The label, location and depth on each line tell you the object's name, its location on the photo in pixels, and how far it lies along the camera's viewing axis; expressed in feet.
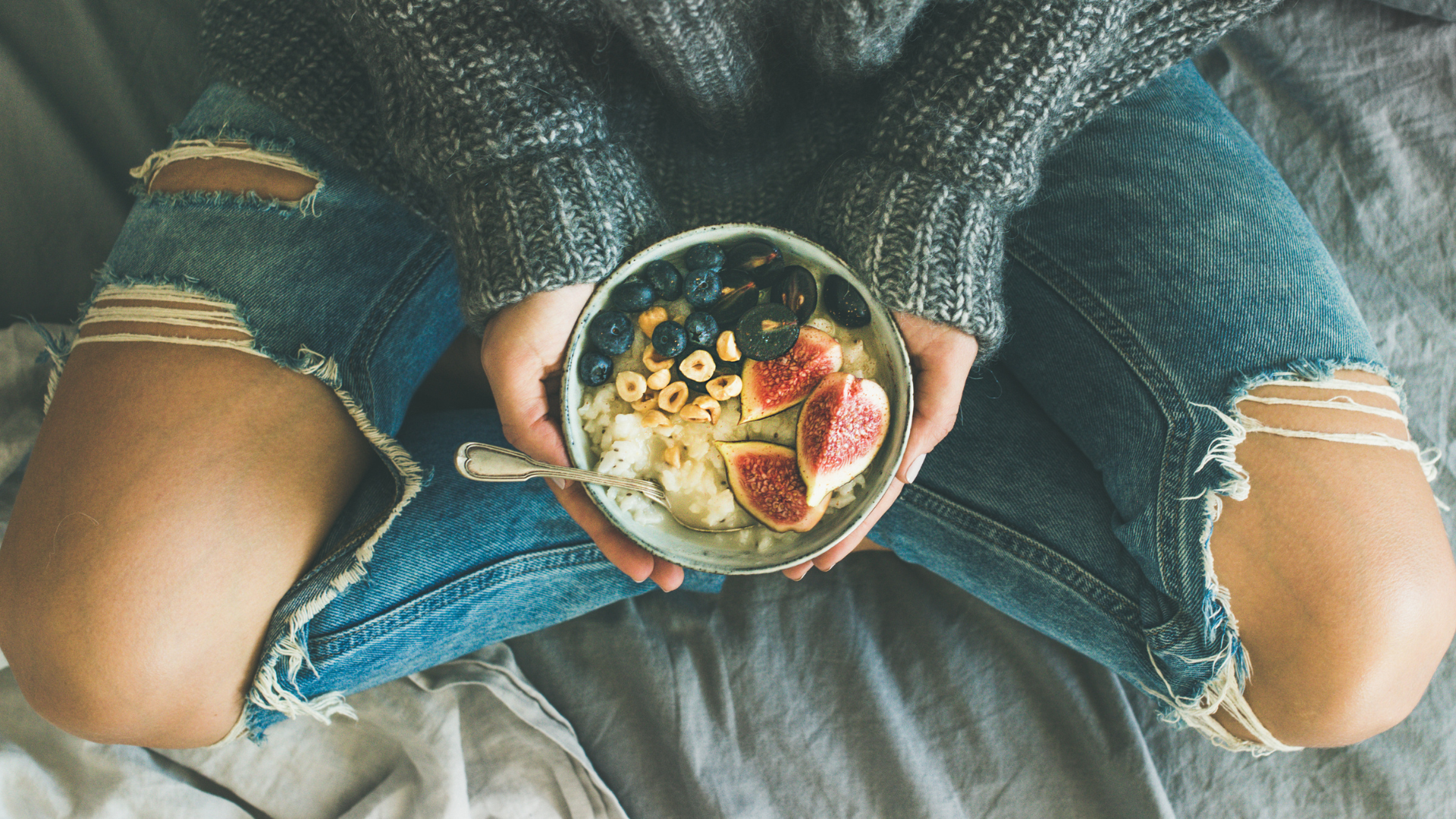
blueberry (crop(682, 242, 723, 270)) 2.91
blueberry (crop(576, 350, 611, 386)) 2.90
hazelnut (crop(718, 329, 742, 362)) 2.96
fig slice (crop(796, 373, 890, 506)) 2.83
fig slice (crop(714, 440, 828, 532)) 2.90
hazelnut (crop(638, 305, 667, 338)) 2.96
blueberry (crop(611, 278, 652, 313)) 2.90
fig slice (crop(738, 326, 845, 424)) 2.93
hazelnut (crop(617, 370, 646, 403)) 2.93
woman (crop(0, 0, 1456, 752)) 2.94
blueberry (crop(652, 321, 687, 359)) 2.91
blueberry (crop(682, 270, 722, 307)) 2.91
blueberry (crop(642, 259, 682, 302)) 2.92
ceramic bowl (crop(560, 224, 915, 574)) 2.82
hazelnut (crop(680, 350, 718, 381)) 2.95
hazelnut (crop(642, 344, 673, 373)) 2.97
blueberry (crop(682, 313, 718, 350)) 2.94
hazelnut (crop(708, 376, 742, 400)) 2.96
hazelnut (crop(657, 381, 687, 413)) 2.95
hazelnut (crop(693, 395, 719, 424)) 2.96
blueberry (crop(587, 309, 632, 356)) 2.89
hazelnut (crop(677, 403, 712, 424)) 2.96
